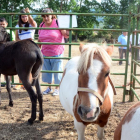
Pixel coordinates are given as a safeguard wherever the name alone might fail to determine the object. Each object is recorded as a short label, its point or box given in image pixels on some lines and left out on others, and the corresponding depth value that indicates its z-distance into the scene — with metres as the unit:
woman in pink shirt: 3.82
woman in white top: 3.83
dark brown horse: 2.80
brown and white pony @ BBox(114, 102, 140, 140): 1.01
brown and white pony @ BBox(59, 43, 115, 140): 1.53
